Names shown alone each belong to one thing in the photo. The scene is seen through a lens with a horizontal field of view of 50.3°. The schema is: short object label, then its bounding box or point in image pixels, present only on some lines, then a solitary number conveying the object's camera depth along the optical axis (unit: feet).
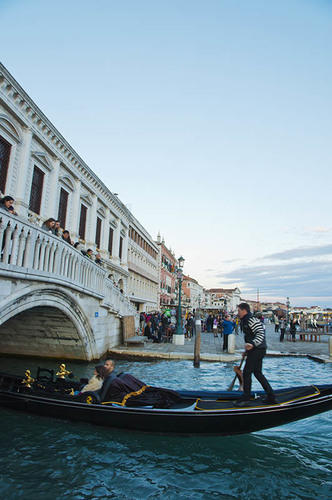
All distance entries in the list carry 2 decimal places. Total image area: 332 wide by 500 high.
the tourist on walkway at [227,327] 40.65
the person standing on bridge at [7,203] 20.89
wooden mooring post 34.35
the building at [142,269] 93.20
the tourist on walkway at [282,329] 56.44
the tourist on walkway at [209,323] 72.07
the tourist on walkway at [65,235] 29.40
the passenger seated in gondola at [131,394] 16.53
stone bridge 20.18
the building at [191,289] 254.88
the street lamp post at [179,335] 47.41
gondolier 15.37
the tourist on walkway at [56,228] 27.32
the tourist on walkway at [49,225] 26.32
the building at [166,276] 142.96
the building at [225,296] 368.73
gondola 15.26
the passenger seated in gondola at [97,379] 17.42
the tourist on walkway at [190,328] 60.90
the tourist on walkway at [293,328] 56.16
